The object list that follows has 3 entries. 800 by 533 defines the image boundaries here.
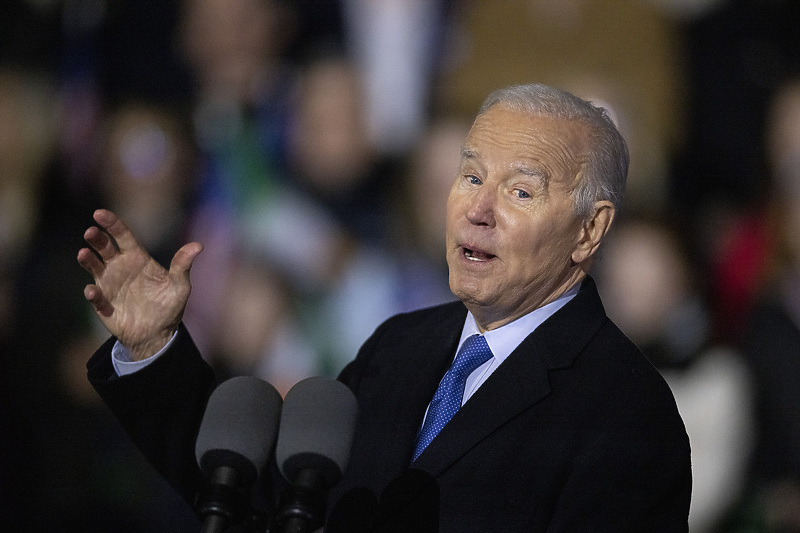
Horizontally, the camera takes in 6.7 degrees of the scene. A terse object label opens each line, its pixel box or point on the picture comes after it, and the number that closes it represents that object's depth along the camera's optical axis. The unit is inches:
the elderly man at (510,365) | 254.2
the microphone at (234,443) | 248.2
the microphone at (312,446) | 247.8
